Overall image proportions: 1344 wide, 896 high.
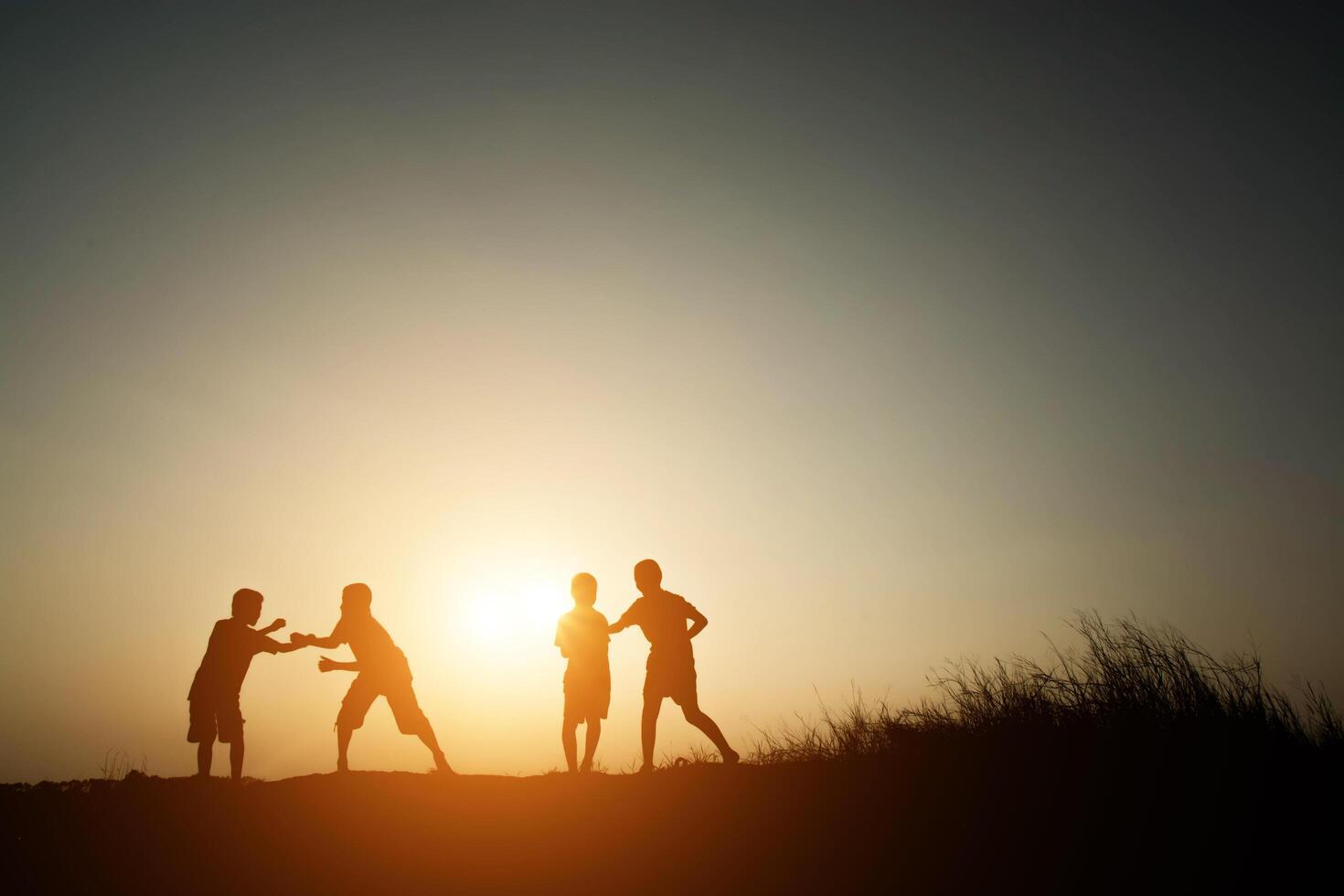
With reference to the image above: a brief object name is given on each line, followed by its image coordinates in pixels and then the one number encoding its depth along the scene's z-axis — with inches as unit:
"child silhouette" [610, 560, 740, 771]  334.6
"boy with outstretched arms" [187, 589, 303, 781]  347.9
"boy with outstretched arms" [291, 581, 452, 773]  358.3
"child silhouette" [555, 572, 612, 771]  346.9
